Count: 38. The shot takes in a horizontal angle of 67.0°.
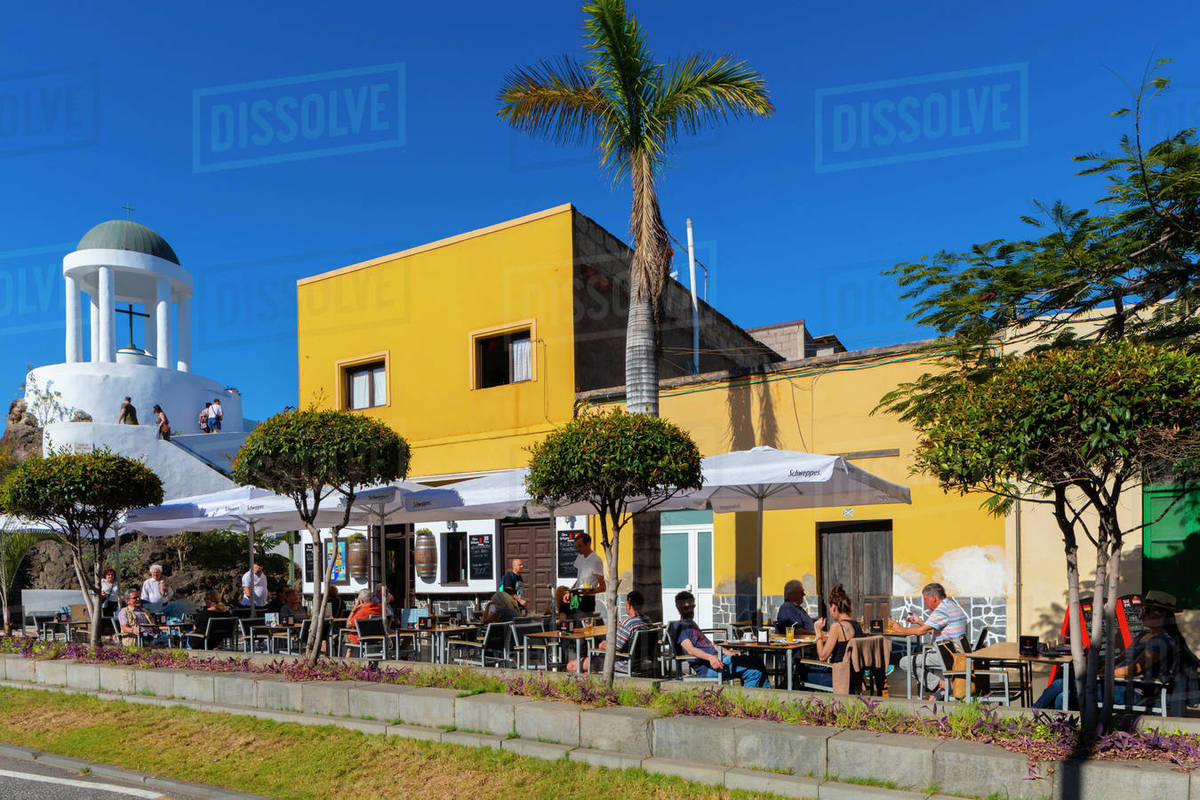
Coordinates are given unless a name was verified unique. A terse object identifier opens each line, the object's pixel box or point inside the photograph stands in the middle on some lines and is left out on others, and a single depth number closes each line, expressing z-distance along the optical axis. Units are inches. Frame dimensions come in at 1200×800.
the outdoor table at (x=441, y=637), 445.4
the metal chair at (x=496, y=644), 407.2
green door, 471.5
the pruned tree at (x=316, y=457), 396.8
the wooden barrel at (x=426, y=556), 761.6
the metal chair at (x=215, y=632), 505.4
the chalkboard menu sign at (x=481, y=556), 737.6
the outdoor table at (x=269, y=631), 502.9
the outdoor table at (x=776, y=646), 326.3
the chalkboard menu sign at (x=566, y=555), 692.1
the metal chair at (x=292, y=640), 486.4
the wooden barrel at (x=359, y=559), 808.3
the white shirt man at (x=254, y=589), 623.8
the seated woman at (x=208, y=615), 520.8
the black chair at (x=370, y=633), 448.5
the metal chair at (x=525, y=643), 410.6
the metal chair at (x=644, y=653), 350.3
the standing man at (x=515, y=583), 539.5
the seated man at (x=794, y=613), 386.0
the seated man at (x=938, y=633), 342.0
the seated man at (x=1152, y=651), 275.0
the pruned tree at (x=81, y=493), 481.1
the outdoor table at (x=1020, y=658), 282.7
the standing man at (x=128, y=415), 1157.7
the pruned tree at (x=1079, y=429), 214.5
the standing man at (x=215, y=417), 1296.8
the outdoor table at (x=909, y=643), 330.3
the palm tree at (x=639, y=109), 512.7
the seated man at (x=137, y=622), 523.8
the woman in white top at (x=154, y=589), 610.2
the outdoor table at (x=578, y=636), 389.1
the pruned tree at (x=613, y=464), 318.7
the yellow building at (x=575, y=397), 556.4
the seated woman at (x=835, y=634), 325.4
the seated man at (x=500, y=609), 450.9
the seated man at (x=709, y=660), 335.3
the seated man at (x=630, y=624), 363.9
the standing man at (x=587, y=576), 511.8
